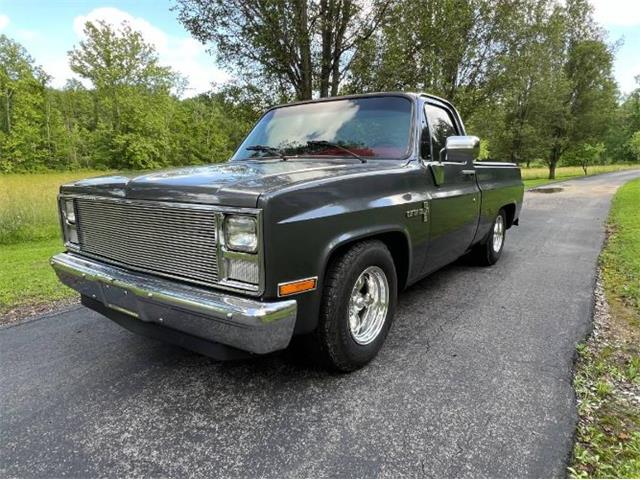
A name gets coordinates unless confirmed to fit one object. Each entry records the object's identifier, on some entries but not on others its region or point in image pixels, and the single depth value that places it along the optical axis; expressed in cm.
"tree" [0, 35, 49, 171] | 3350
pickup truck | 201
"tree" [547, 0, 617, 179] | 2927
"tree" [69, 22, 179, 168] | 3606
